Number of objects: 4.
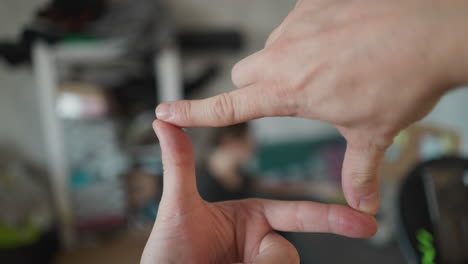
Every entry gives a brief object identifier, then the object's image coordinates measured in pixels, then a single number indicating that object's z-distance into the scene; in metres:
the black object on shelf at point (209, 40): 1.88
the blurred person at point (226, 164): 1.33
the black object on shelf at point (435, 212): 0.62
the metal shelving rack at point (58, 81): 1.55
